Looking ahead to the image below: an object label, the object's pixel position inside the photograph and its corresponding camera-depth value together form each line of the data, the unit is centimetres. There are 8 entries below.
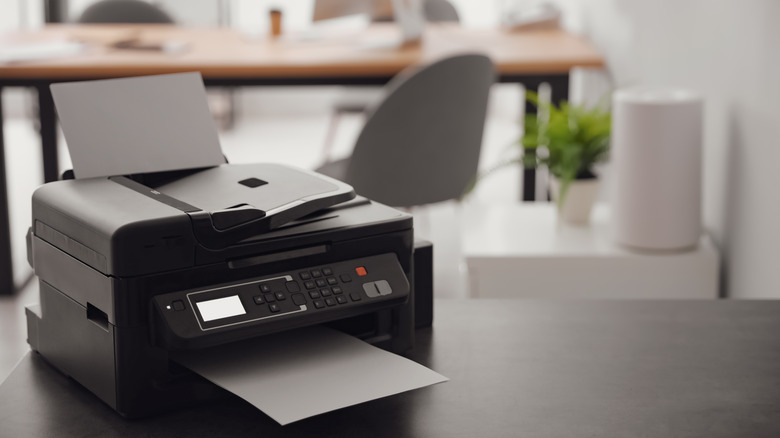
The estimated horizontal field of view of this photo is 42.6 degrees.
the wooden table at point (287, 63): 314
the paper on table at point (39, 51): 325
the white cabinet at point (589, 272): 224
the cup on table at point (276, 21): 374
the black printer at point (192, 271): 95
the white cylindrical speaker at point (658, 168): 218
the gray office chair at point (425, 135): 277
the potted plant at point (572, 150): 244
